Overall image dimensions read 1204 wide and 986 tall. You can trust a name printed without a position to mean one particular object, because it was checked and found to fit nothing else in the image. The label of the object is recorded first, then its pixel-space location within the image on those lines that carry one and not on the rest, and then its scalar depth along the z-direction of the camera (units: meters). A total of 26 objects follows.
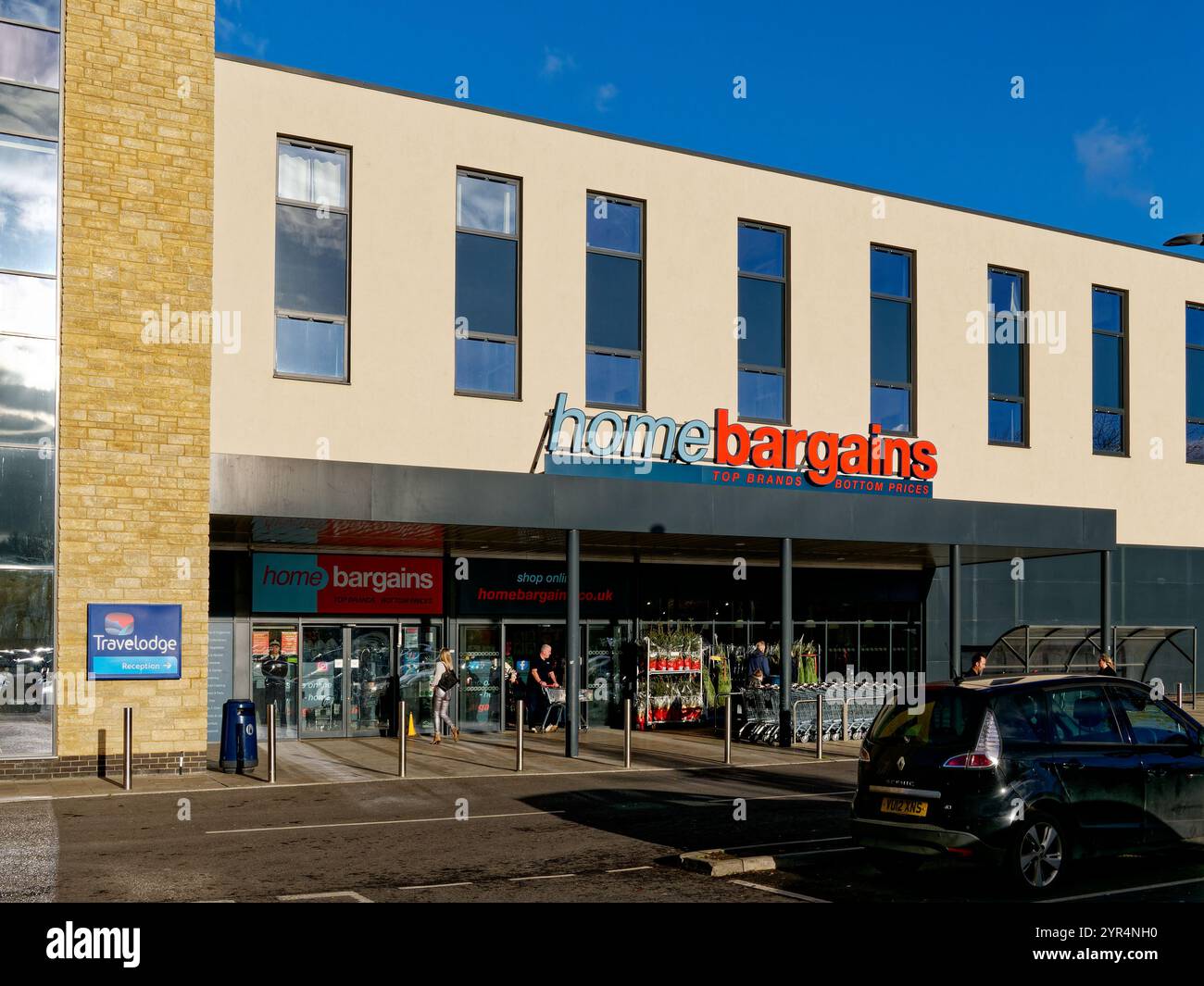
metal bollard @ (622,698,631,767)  18.06
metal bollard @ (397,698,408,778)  16.61
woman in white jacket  20.84
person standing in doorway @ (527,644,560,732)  23.00
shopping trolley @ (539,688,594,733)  23.10
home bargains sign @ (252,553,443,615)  21.39
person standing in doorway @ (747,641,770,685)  22.23
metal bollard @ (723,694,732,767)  18.70
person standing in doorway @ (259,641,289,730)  21.22
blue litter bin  16.95
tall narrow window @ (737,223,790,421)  22.66
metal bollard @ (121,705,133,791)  15.49
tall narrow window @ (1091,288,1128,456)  27.61
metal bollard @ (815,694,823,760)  19.26
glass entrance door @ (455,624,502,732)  22.88
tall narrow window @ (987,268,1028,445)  25.62
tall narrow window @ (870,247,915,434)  24.16
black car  9.09
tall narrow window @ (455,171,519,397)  20.23
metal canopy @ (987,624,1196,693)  26.30
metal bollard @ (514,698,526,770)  17.41
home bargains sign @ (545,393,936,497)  20.44
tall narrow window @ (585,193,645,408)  21.25
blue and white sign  16.31
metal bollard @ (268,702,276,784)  15.64
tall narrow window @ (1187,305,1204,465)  29.64
